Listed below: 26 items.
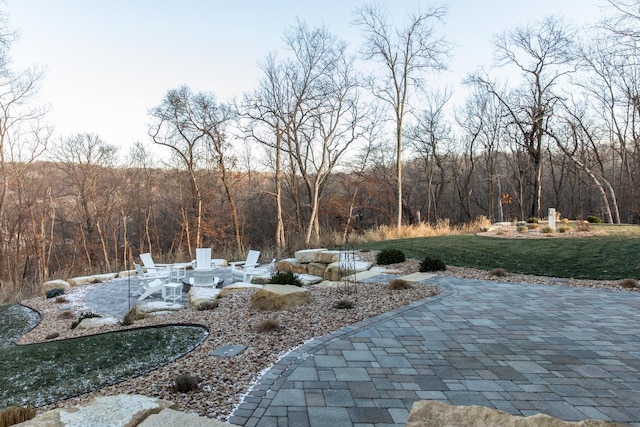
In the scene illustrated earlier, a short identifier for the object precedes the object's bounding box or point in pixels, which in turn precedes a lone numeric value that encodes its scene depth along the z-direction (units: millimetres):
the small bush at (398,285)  6125
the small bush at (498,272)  7504
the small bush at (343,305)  5066
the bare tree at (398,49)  15234
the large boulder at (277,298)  5168
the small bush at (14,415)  1905
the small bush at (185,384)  2703
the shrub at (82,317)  6224
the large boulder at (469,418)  1511
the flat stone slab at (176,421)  1736
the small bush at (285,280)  6492
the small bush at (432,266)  7981
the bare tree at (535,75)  18047
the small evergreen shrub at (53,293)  8820
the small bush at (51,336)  5820
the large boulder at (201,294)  6456
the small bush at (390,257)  8836
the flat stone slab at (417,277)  7064
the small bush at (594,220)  15231
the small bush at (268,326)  4113
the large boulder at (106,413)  1755
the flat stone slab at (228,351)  3477
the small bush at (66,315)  7031
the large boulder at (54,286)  9562
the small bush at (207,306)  5711
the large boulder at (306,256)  9570
